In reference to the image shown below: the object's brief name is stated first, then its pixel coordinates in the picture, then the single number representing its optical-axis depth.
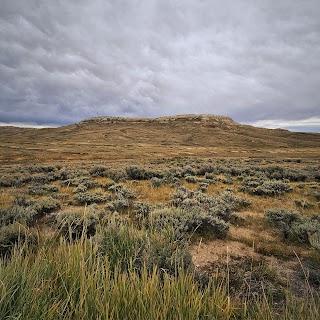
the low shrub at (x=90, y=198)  9.39
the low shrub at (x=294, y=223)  6.13
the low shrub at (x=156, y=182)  12.77
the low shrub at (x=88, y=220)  5.87
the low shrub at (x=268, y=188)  11.14
